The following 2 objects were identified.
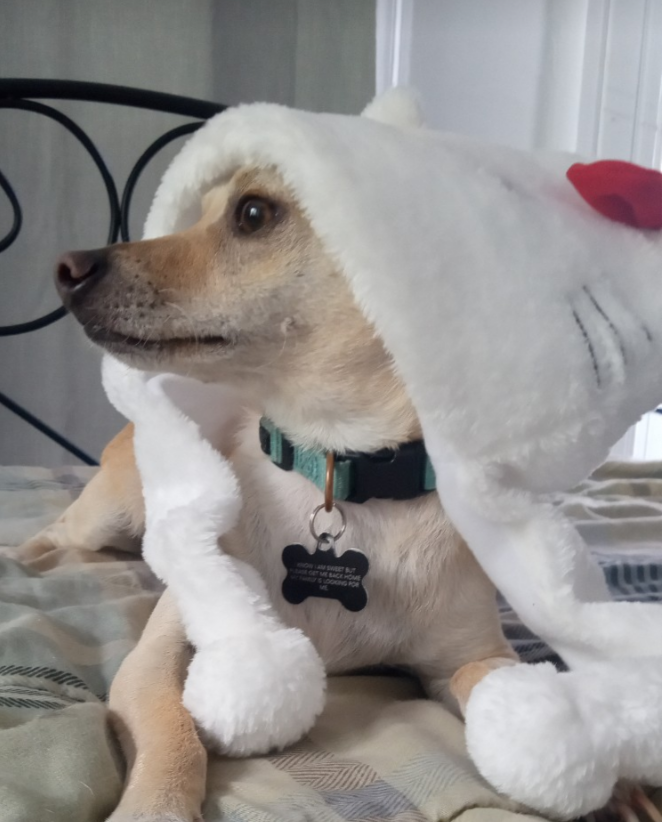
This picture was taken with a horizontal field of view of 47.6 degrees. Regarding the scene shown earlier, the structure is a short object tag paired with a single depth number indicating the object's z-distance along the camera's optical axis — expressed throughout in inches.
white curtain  96.6
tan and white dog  30.0
